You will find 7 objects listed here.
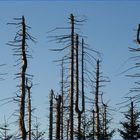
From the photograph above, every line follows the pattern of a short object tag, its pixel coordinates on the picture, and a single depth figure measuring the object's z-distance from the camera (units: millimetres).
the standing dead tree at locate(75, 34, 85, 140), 31462
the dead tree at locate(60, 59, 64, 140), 44325
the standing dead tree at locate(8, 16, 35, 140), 26000
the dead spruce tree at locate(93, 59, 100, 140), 39091
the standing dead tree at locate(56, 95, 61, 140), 37300
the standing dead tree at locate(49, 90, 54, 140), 48462
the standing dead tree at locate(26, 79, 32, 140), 44778
